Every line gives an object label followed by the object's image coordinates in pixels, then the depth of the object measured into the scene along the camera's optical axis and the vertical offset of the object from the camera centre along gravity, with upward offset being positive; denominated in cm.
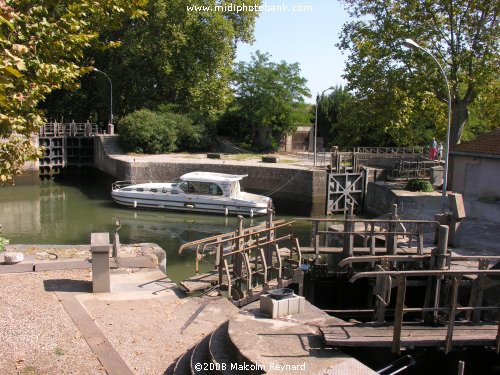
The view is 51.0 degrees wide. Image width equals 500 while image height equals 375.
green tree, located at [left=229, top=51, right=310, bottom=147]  4112 +320
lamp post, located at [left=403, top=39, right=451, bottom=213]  1700 -92
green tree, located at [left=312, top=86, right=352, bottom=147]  4912 +231
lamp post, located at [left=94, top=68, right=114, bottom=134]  4109 +118
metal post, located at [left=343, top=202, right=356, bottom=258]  1225 -236
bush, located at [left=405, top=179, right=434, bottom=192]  2441 -217
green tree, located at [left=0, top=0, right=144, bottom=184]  779 +123
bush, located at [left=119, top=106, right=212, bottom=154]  3700 -6
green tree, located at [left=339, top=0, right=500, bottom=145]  2350 +381
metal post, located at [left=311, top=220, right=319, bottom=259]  1239 -245
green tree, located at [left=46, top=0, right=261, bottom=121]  3969 +592
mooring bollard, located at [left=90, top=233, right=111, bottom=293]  927 -238
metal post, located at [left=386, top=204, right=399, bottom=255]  1216 -235
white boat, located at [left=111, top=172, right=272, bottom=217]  2584 -320
